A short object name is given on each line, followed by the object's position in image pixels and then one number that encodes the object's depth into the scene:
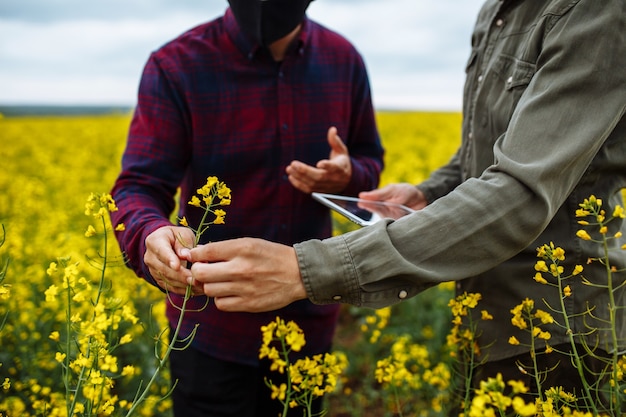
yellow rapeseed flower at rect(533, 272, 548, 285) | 1.35
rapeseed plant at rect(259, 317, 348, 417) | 1.51
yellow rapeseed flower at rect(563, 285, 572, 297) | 1.32
